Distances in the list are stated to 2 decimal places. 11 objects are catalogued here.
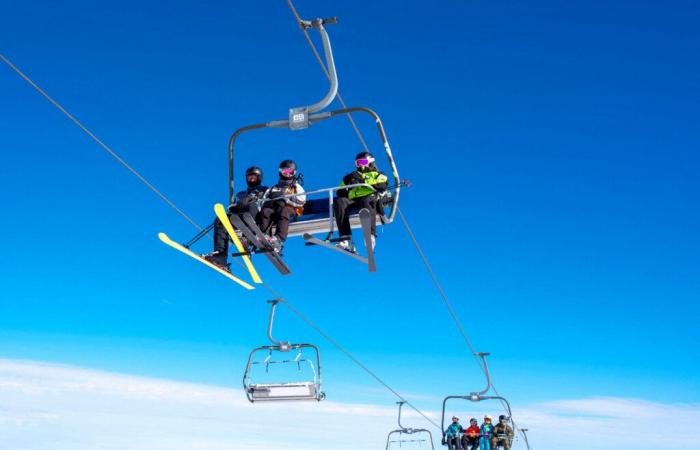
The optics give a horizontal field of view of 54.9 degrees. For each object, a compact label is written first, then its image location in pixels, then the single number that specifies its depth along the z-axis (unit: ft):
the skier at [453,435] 70.08
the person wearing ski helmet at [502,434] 65.82
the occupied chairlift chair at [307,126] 31.35
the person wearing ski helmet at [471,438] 69.35
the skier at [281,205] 40.81
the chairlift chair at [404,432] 87.88
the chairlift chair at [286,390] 47.44
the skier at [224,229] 41.14
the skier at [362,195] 40.73
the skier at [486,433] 66.80
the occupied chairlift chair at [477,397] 68.64
